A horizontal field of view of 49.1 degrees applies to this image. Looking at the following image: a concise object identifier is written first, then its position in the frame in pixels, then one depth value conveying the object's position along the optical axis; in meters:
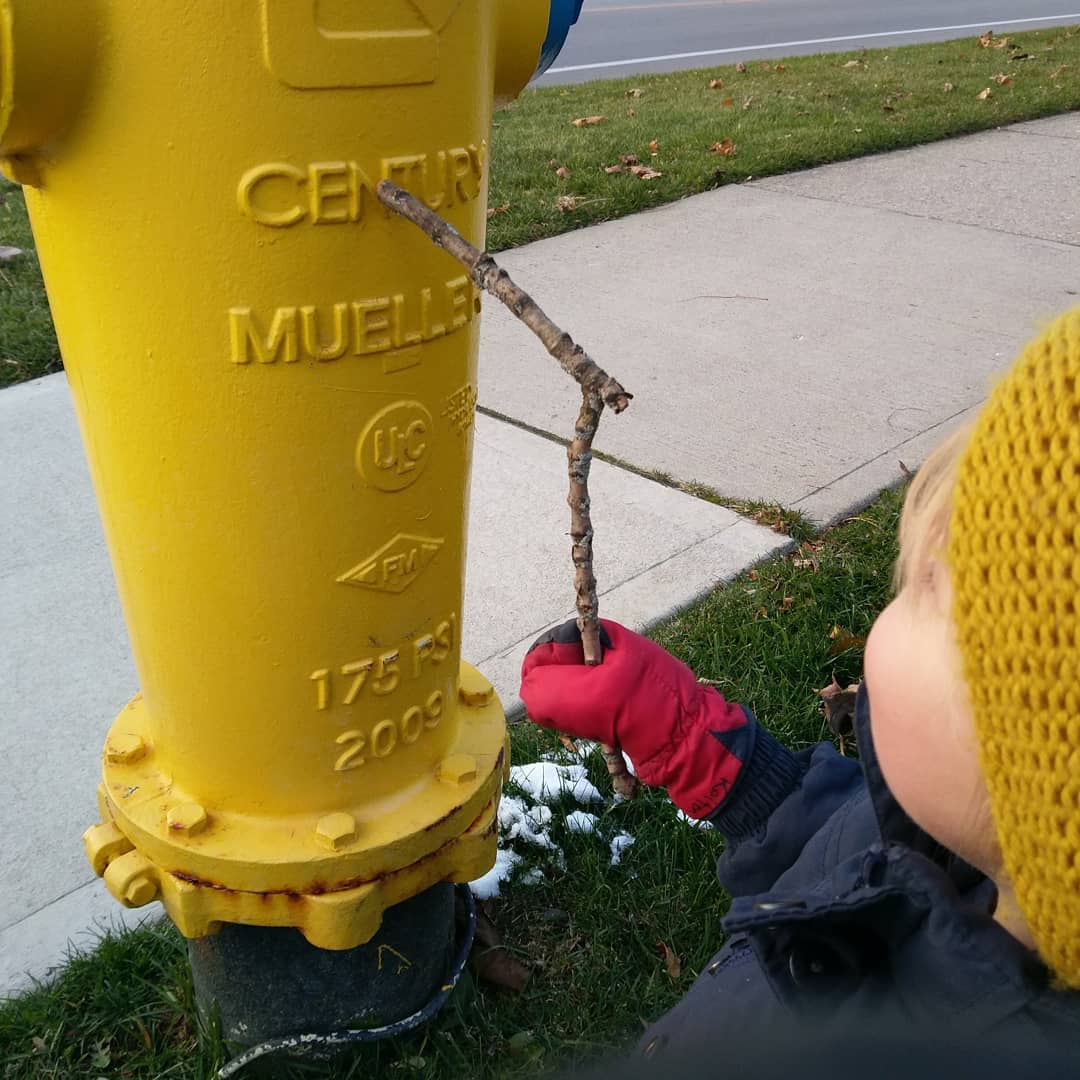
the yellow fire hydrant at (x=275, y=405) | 1.07
